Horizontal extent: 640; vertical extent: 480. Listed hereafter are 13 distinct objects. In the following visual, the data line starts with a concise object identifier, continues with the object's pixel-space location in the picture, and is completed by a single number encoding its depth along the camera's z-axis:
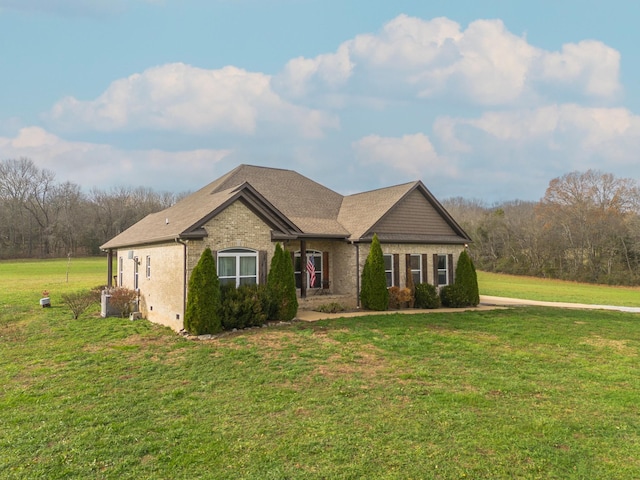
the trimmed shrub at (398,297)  18.22
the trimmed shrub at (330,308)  17.00
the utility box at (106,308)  16.39
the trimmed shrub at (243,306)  12.85
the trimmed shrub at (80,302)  16.45
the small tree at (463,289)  19.52
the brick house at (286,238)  13.87
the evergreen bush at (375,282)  17.52
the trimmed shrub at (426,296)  18.83
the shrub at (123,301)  16.47
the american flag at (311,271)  19.50
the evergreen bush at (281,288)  14.17
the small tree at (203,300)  12.24
